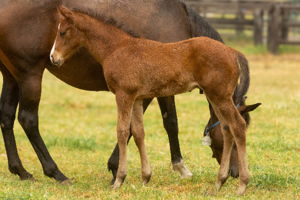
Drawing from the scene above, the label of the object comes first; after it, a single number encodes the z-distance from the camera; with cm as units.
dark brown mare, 994
